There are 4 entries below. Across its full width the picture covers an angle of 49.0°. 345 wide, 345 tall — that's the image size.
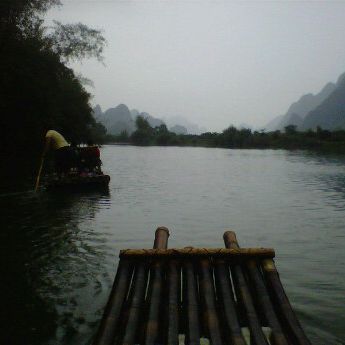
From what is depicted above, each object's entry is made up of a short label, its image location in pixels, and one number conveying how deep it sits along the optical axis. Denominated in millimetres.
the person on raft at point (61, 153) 17203
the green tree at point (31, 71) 24203
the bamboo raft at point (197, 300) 2898
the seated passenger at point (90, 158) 18328
